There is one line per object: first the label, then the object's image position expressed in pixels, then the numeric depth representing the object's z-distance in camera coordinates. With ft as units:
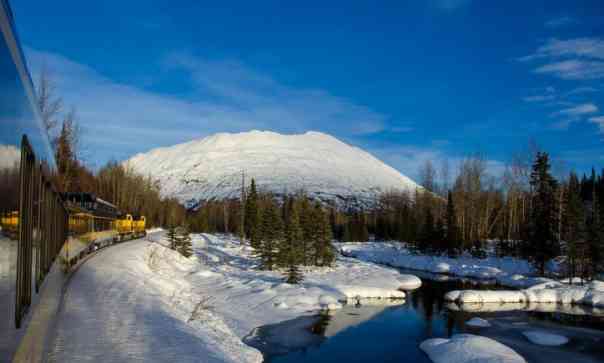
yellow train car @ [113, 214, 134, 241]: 153.12
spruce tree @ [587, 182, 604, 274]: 127.75
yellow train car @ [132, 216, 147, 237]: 188.03
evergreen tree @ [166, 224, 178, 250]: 163.32
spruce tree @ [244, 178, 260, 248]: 253.69
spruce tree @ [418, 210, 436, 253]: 200.75
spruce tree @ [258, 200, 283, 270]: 143.33
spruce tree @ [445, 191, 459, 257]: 190.49
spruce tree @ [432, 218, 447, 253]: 196.40
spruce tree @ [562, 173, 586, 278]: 125.90
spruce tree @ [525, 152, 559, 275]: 135.85
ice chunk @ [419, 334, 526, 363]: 54.49
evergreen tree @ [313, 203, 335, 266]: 155.94
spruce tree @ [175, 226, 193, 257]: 163.43
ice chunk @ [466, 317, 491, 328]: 73.24
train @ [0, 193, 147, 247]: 11.66
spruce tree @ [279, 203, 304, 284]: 134.82
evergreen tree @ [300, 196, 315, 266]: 155.75
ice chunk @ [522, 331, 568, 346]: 62.44
